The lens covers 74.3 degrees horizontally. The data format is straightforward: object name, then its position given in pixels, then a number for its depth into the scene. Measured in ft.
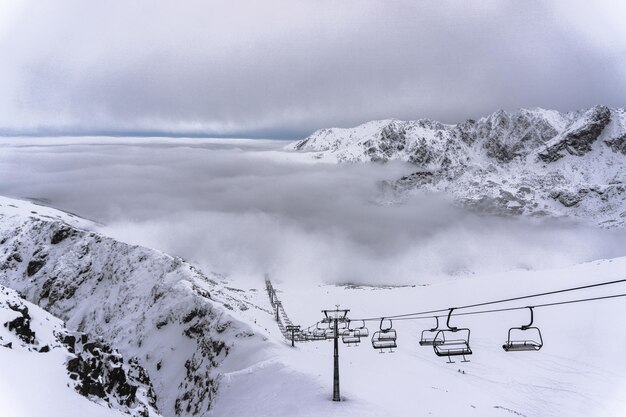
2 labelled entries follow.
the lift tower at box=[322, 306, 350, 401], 100.06
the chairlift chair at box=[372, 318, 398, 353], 92.50
